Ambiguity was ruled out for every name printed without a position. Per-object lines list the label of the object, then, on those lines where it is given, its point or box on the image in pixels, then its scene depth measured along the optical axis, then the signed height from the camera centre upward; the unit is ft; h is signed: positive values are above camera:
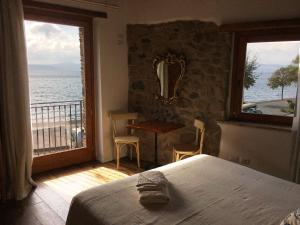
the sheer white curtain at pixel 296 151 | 8.38 -2.36
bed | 4.81 -2.56
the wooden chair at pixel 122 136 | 12.00 -2.87
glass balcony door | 10.59 -0.28
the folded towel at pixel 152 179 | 5.58 -2.25
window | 9.23 +0.10
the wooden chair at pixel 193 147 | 10.60 -2.90
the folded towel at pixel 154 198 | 5.19 -2.42
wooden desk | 10.80 -2.14
